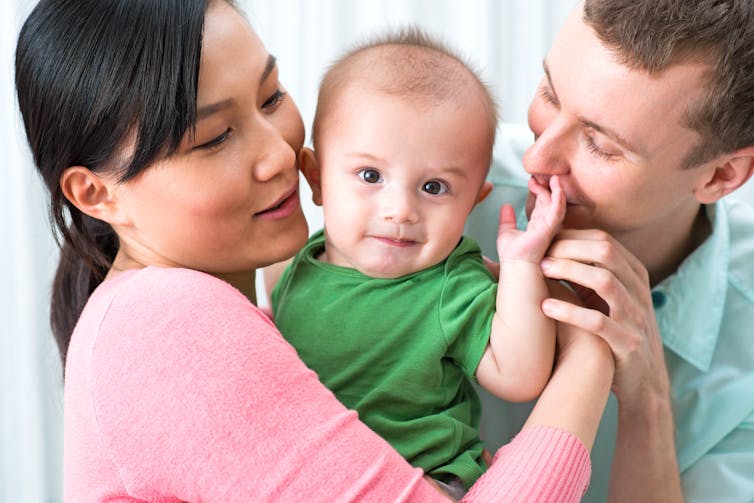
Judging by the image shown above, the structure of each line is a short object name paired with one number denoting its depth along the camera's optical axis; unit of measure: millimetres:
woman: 1143
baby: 1457
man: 1511
